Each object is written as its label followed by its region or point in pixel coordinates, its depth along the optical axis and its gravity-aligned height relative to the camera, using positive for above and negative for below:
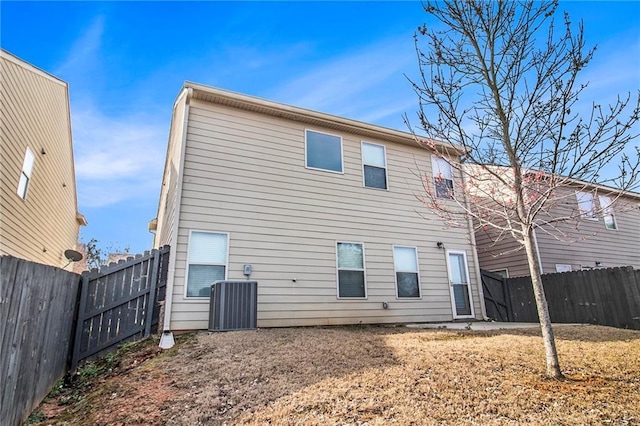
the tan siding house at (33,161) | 7.34 +3.70
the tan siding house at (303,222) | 7.01 +1.79
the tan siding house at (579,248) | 12.41 +1.77
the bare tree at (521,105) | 3.69 +2.17
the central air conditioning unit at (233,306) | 5.99 -0.04
